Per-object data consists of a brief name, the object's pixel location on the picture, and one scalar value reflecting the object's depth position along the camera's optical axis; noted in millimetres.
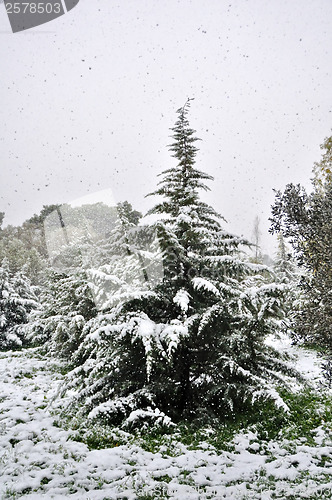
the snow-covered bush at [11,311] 15977
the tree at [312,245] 3928
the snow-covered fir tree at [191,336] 5605
